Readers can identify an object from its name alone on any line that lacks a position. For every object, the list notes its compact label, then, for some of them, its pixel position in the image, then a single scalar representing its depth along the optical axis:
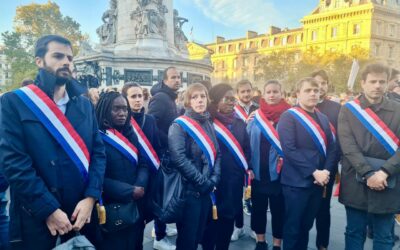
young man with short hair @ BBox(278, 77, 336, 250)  3.80
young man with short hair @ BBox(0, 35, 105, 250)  2.48
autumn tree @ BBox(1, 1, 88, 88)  41.56
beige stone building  55.59
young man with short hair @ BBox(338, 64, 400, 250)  3.49
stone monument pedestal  16.83
